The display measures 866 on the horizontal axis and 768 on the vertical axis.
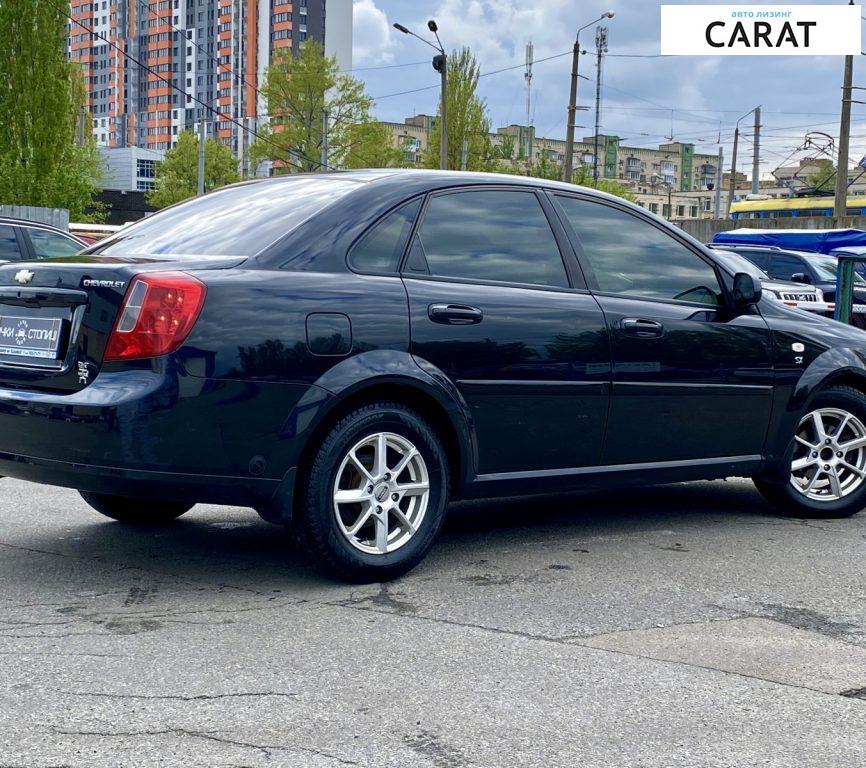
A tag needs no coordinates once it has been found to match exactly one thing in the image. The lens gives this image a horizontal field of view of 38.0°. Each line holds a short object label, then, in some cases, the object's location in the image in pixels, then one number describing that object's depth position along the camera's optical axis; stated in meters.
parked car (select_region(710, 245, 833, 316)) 19.33
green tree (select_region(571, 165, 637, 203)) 57.69
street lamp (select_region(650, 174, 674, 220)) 139.25
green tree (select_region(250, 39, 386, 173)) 60.81
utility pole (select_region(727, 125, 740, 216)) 88.00
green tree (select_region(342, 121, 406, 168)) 60.75
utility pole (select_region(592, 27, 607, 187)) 71.19
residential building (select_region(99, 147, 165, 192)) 122.69
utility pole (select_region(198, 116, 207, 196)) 60.22
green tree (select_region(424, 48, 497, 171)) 55.25
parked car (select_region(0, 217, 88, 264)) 13.68
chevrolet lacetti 4.28
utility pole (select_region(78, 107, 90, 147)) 86.06
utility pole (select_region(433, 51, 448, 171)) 36.28
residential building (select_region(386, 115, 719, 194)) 143.25
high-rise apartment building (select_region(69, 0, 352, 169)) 147.38
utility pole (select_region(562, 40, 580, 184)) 42.91
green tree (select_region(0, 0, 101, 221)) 36.72
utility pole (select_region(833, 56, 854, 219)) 35.59
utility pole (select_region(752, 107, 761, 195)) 84.25
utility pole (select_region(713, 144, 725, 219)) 84.50
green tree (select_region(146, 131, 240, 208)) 84.44
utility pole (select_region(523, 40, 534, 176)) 80.25
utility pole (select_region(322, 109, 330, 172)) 57.41
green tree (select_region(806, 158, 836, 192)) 105.19
